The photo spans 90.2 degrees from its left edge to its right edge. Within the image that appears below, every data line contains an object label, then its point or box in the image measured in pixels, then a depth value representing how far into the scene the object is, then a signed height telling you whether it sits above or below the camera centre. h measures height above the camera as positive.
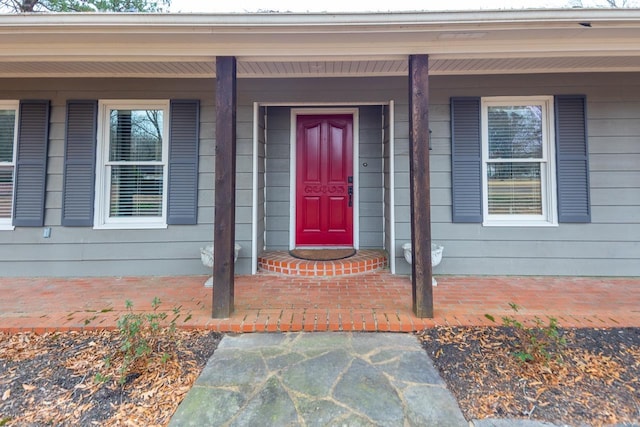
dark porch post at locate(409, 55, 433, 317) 2.45 +0.31
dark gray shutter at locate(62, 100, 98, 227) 3.52 +0.74
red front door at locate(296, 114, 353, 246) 4.20 +0.68
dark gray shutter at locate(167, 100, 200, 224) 3.57 +0.77
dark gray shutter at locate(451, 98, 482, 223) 3.55 +0.82
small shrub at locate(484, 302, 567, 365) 1.84 -0.71
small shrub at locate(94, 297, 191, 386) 1.79 -0.72
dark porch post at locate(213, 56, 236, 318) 2.45 +0.26
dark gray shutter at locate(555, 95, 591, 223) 3.48 +0.79
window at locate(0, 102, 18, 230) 3.55 +0.77
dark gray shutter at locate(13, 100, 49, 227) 3.50 +0.70
